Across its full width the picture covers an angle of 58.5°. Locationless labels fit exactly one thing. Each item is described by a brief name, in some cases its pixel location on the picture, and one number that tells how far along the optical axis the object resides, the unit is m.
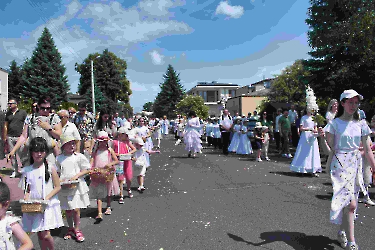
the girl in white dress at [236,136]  16.73
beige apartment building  57.09
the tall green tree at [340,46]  13.50
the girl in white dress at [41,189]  3.84
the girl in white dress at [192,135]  15.23
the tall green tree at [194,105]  62.81
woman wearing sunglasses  5.38
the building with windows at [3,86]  45.24
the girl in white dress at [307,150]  9.82
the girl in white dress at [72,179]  4.87
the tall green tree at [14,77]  57.56
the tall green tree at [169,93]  78.31
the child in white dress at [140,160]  8.13
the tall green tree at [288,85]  38.57
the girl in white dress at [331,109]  7.29
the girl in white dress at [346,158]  4.32
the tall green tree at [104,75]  61.41
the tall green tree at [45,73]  44.19
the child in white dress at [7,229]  2.69
